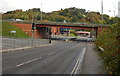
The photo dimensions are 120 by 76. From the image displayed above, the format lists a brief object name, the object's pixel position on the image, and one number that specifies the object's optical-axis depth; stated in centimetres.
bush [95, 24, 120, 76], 1007
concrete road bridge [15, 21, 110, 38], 9111
